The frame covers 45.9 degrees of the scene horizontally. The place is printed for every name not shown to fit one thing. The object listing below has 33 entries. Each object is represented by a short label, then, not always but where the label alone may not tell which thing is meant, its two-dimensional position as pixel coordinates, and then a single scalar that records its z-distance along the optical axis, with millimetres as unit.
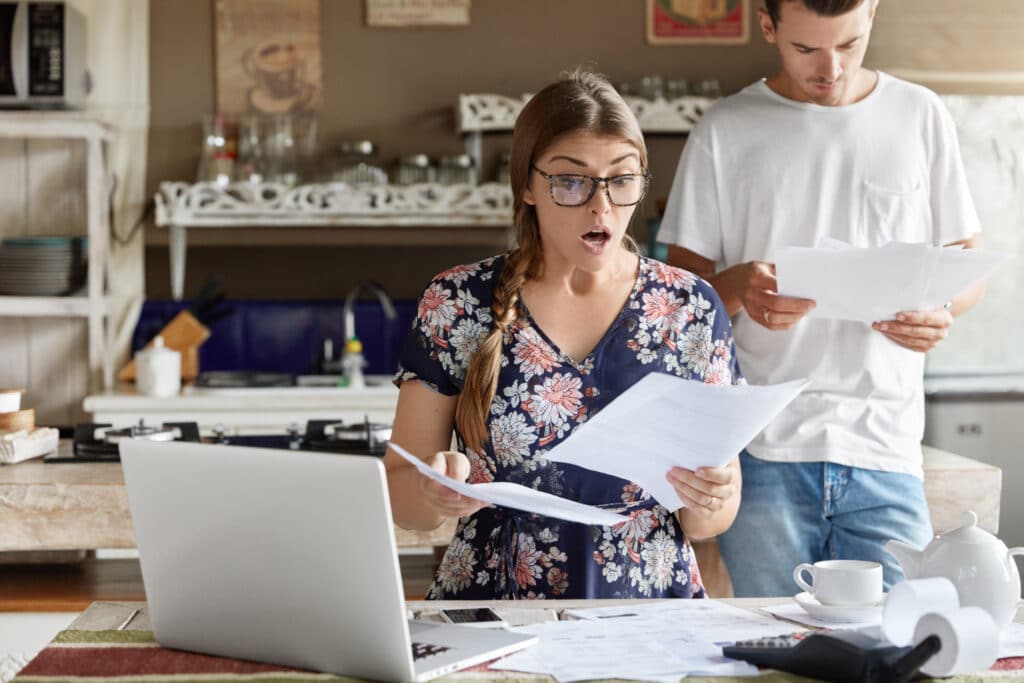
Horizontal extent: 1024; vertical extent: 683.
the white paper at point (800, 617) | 1388
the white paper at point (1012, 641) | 1284
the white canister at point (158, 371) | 3926
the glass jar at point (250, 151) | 4219
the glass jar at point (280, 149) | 4262
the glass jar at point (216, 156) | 4211
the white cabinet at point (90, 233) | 4008
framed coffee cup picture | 4488
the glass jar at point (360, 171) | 4227
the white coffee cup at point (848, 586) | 1415
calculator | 1140
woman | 1690
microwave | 3963
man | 1999
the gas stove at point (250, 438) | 2508
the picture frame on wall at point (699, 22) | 4543
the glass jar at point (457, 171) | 4227
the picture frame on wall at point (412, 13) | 4480
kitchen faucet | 4266
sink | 4137
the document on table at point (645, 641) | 1216
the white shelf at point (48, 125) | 4000
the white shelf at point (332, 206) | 4098
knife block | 4258
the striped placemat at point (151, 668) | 1193
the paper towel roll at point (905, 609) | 1182
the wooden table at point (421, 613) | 1394
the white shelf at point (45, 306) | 4016
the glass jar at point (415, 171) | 4227
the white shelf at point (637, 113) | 4234
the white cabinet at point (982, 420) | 3008
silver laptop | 1114
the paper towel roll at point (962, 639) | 1144
